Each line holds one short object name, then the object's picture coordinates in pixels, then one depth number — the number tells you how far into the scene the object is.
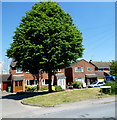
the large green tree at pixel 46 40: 15.24
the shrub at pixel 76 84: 27.89
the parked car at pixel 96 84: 27.10
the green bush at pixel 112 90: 14.56
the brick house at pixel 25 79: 26.15
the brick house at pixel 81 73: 31.86
